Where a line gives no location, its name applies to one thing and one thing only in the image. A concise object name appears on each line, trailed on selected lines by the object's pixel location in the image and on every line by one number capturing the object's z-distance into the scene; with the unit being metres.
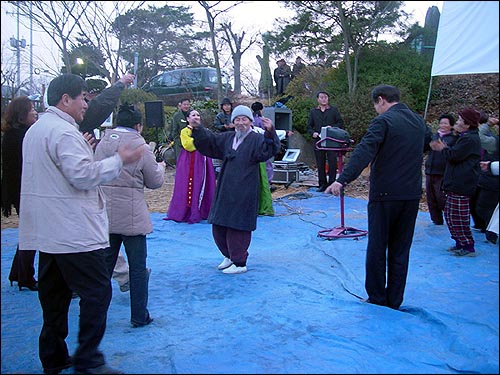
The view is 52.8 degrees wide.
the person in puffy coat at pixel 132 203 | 2.95
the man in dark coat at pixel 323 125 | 8.21
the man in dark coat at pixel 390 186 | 3.19
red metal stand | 5.29
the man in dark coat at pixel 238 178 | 4.21
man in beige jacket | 2.14
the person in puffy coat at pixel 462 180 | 4.51
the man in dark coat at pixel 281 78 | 11.41
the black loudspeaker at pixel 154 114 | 7.26
